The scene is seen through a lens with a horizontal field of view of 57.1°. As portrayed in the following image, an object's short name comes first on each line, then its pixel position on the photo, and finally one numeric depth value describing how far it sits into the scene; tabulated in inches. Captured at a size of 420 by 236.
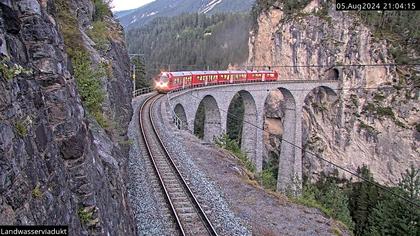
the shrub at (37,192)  168.4
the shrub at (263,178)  787.9
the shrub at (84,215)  231.6
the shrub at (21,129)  164.2
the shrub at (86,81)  382.9
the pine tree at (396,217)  1064.2
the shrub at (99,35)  614.2
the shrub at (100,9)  839.6
